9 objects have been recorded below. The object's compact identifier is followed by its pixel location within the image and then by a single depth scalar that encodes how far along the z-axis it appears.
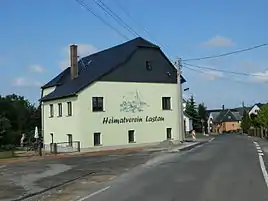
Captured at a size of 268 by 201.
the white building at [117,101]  43.84
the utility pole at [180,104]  44.62
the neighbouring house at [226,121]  172.75
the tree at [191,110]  99.81
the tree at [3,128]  50.75
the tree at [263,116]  63.63
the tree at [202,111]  113.87
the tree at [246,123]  113.26
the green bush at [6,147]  46.79
